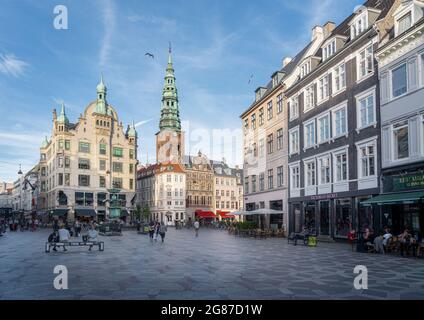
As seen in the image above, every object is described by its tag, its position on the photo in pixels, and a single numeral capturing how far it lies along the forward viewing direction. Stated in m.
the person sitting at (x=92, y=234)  24.98
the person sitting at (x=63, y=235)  23.38
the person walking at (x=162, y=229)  32.16
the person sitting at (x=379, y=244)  21.98
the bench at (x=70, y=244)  22.32
